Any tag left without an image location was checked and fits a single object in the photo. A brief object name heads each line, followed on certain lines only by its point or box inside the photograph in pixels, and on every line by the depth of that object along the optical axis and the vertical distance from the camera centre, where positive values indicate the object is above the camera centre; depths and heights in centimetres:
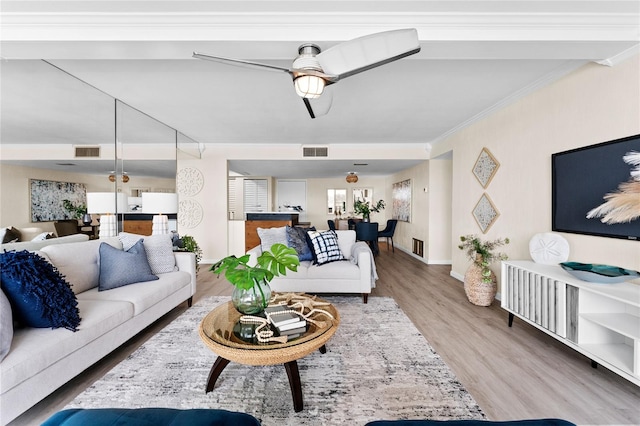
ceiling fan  147 +90
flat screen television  205 +23
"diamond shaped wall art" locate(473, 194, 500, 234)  360 -4
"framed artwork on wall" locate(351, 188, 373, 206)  991 +56
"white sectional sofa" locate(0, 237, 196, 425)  145 -82
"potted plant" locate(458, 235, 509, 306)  329 -80
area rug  162 -117
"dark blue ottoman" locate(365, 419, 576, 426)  88 -71
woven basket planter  330 -95
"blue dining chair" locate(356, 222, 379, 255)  650 -53
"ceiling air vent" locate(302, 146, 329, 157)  565 +119
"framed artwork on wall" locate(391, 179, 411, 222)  723 +27
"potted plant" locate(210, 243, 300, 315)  183 -43
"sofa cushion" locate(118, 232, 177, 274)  297 -45
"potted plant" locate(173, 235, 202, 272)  400 -53
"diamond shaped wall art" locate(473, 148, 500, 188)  358 +58
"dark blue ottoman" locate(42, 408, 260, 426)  94 -73
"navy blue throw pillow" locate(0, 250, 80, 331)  162 -52
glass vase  190 -62
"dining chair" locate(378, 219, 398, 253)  717 -56
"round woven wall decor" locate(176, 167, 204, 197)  524 +54
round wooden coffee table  150 -77
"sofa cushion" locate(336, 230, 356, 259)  389 -45
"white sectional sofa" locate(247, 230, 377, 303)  339 -86
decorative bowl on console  190 -44
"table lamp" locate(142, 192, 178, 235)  383 +3
